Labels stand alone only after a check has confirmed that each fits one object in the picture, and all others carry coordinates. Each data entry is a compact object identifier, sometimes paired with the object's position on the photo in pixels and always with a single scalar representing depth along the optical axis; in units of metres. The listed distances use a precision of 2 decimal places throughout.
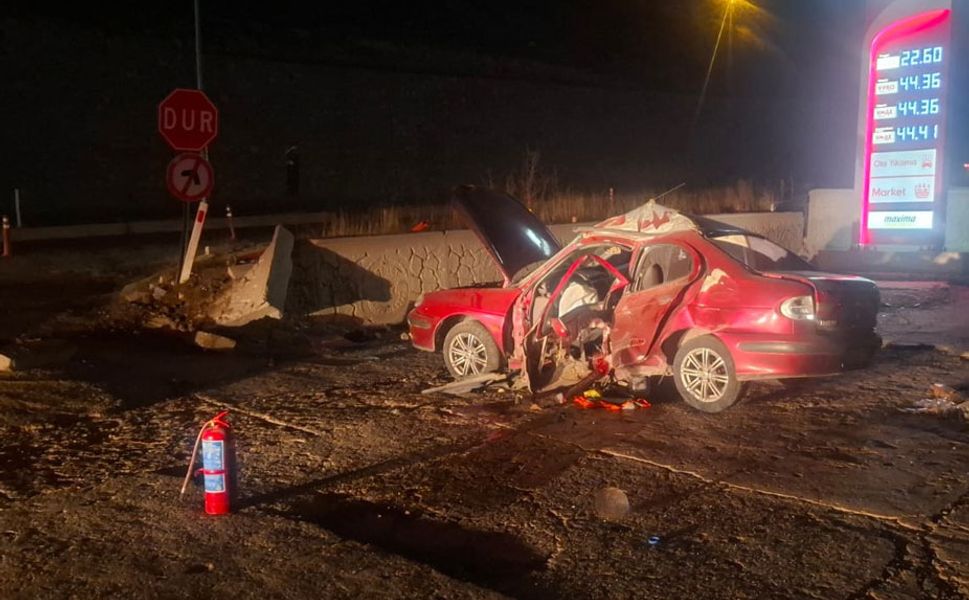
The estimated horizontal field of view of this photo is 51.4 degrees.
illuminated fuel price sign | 18.44
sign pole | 12.74
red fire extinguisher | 5.62
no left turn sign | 12.02
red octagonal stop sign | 12.27
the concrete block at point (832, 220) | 20.41
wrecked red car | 7.79
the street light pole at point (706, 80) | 46.62
